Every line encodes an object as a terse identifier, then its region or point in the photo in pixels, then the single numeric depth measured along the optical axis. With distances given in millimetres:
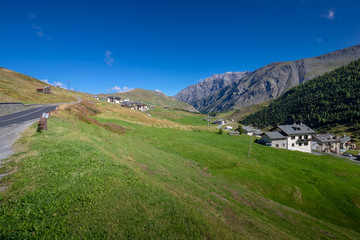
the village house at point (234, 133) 110488
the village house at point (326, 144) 108500
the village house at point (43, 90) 116544
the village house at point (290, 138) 81188
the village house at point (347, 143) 122125
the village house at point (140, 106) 190062
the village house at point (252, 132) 131625
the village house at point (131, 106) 175950
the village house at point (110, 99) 190750
